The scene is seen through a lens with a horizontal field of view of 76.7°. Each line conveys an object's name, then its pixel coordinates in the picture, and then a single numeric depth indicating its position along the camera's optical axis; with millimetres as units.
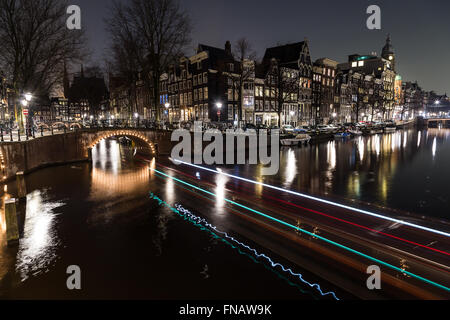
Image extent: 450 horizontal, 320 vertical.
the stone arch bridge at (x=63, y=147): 22645
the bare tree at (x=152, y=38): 33375
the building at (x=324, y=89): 74875
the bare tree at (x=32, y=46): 27078
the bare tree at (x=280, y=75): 48406
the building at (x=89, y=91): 68812
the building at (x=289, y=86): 58562
